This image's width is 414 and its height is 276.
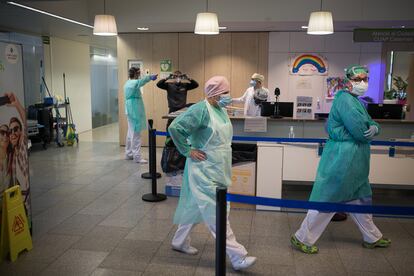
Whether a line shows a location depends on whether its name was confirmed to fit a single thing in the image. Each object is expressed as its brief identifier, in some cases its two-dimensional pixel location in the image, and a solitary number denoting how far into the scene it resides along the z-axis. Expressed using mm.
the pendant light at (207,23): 5617
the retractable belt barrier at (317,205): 2511
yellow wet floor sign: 3336
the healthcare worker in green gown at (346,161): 3330
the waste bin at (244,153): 4645
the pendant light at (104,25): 5699
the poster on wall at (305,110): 6118
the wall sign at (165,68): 8734
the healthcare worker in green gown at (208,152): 3062
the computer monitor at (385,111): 5805
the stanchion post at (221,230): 2469
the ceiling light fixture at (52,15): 6160
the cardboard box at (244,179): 4668
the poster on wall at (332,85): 8406
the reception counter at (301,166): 4602
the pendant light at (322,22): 5465
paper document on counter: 5496
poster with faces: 3463
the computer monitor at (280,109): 5855
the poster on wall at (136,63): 8859
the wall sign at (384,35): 6434
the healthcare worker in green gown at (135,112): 7293
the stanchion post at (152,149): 4883
